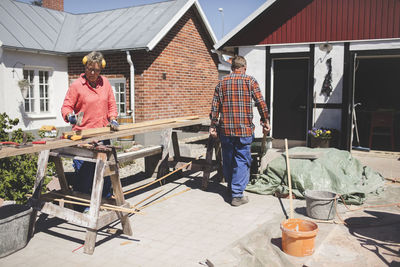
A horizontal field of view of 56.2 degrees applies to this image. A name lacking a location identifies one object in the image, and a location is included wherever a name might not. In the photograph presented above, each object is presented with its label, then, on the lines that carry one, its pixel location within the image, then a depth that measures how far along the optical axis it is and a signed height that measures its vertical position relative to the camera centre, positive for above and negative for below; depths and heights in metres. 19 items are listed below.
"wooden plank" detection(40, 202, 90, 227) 4.24 -1.26
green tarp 6.00 -1.18
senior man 5.61 -0.17
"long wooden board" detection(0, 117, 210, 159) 3.68 -0.39
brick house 11.39 +1.61
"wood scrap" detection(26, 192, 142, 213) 4.31 -1.19
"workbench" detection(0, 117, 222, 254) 4.13 -0.99
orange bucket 3.83 -1.39
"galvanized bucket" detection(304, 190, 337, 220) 4.95 -1.32
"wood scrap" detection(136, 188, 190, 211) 5.59 -1.50
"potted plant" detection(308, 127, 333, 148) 9.48 -0.76
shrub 5.25 -0.99
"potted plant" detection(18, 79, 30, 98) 10.90 +0.55
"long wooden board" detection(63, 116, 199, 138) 4.38 -0.30
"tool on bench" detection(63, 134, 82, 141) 4.21 -0.36
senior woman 4.78 +0.01
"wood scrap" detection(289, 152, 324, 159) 6.41 -0.83
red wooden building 9.20 +1.43
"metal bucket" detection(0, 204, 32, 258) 3.99 -1.36
